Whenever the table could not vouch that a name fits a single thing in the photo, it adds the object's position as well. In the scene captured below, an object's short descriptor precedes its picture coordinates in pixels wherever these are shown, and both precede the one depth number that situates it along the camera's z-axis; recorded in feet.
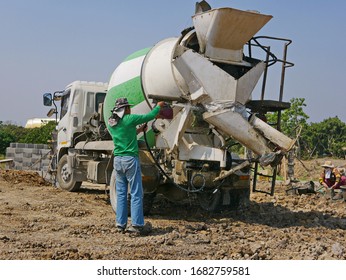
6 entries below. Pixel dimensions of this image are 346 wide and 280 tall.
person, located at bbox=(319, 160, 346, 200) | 38.96
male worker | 21.12
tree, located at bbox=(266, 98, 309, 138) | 101.09
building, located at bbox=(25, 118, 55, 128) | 184.96
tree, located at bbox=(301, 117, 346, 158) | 135.23
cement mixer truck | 22.62
